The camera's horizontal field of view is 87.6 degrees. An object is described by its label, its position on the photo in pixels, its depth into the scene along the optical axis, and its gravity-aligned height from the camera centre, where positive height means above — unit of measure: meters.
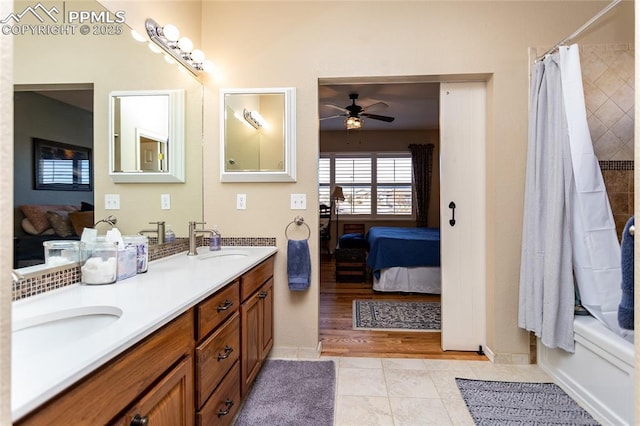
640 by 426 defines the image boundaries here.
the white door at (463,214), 2.47 -0.03
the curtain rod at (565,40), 1.76 +1.04
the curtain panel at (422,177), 6.40 +0.65
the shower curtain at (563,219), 1.88 -0.05
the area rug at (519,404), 1.73 -1.08
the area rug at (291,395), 1.72 -1.07
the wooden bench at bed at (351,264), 4.66 -0.75
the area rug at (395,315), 3.02 -1.03
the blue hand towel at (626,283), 1.19 -0.26
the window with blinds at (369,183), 6.70 +0.56
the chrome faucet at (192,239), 2.17 -0.18
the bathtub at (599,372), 1.57 -0.86
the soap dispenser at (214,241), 2.31 -0.21
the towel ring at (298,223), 2.41 -0.09
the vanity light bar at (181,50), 1.88 +1.01
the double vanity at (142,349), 0.66 -0.36
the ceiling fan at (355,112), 4.19 +1.28
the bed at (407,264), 3.93 -0.63
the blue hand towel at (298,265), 2.32 -0.38
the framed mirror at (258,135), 2.40 +0.55
